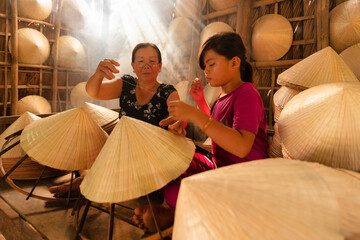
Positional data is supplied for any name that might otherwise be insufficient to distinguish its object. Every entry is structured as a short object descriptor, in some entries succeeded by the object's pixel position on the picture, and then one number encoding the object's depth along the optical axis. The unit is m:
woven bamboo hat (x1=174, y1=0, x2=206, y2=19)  4.01
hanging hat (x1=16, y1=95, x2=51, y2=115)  4.32
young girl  1.17
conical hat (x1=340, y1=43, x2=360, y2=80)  2.04
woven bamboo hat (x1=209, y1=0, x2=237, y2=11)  3.50
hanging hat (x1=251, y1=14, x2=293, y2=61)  2.95
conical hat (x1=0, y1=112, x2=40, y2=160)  1.74
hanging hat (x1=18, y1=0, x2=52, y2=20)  4.27
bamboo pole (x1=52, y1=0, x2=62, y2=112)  4.87
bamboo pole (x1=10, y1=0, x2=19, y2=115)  4.12
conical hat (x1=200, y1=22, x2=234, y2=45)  3.54
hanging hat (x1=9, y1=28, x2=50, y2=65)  4.25
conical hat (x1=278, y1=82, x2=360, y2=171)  0.96
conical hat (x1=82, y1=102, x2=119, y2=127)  1.83
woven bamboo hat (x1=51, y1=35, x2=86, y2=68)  4.95
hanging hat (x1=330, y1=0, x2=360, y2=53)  2.38
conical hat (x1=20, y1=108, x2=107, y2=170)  1.18
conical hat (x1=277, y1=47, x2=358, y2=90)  1.62
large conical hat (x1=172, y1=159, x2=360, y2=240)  0.59
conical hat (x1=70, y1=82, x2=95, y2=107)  4.98
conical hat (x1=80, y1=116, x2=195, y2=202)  0.88
